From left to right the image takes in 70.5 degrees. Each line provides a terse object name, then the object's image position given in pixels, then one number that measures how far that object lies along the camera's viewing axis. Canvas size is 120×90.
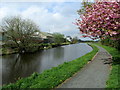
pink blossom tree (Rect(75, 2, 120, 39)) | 5.08
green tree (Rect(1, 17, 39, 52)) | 23.40
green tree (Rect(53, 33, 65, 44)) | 54.82
